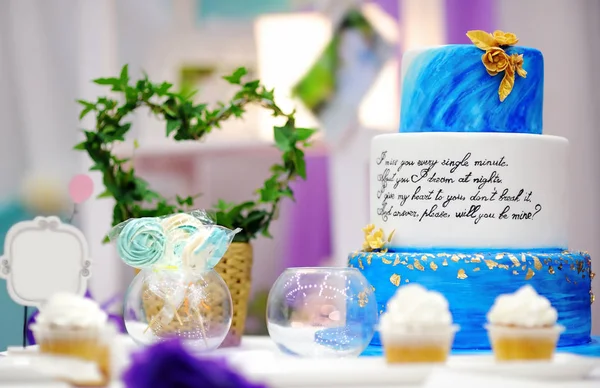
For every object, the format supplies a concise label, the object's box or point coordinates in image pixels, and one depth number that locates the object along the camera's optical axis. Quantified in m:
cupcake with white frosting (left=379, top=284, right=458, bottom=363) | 1.21
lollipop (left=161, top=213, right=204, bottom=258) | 1.39
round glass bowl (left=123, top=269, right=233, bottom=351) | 1.38
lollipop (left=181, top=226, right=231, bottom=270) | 1.38
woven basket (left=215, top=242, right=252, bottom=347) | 1.53
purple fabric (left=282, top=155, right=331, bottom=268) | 2.63
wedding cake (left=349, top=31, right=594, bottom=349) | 1.43
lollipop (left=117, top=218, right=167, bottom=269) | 1.37
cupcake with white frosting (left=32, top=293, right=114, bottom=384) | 1.18
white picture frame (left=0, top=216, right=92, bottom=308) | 1.42
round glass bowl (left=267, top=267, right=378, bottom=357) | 1.32
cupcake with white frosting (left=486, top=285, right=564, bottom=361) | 1.24
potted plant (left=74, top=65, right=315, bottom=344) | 1.54
